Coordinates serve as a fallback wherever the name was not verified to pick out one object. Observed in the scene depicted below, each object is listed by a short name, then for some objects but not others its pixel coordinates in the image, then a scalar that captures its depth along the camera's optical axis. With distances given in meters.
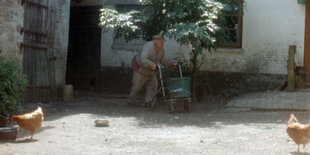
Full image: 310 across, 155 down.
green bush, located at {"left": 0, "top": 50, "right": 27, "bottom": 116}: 15.64
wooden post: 22.69
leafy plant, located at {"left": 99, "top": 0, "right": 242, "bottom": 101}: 19.25
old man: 20.00
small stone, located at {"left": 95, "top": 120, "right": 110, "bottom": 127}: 15.91
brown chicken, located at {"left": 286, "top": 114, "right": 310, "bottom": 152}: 11.66
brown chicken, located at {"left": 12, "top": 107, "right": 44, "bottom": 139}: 12.79
